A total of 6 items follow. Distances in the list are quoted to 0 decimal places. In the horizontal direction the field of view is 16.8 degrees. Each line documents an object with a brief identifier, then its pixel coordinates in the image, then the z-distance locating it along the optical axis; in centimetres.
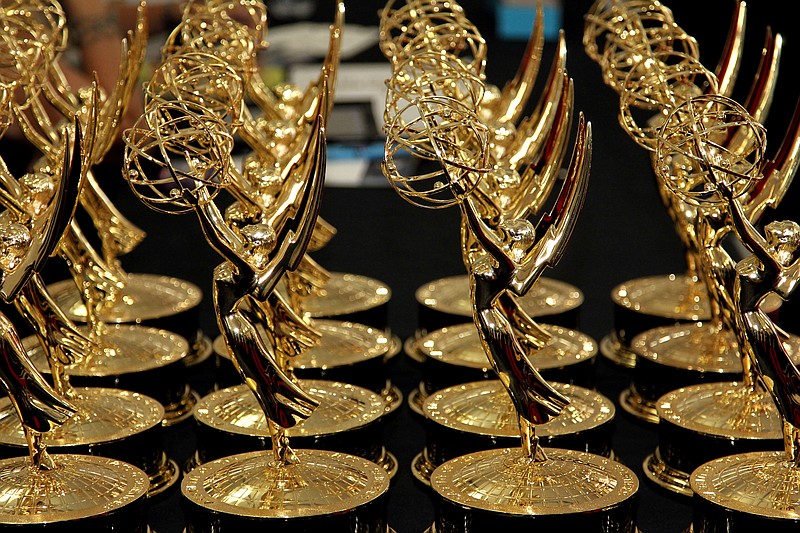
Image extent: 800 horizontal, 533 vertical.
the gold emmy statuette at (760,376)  206
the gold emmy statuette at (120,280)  247
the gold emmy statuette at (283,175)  232
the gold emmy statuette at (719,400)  223
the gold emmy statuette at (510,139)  241
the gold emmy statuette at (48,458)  205
